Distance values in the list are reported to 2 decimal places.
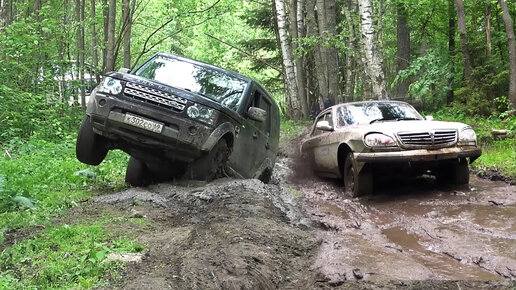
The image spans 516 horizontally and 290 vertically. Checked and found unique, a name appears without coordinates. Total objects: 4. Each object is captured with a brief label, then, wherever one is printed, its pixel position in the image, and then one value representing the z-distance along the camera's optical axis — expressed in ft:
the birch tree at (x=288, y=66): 66.80
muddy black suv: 21.35
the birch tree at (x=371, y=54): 41.04
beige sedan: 23.36
